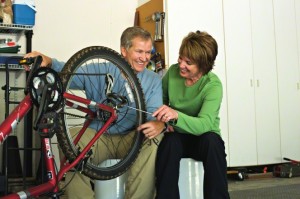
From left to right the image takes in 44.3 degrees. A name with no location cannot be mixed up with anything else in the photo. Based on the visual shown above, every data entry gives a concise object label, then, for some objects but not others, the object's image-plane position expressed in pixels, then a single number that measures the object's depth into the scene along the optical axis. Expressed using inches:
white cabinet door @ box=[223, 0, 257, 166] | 138.4
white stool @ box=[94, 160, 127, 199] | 68.3
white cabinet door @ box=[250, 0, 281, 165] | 144.1
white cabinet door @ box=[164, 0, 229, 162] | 127.6
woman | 61.9
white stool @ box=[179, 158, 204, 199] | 66.3
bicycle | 47.3
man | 60.9
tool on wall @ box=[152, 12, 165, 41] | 128.0
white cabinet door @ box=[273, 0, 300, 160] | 149.9
